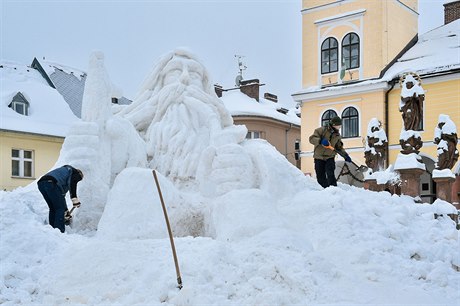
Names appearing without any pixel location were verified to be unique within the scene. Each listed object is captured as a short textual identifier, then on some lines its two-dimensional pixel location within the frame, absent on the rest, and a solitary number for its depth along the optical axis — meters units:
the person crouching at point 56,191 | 7.54
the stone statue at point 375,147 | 20.19
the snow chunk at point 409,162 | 15.51
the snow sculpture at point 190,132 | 8.14
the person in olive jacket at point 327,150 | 9.98
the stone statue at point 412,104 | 16.66
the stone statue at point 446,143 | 17.94
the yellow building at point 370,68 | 27.05
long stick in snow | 5.66
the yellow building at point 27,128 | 23.28
